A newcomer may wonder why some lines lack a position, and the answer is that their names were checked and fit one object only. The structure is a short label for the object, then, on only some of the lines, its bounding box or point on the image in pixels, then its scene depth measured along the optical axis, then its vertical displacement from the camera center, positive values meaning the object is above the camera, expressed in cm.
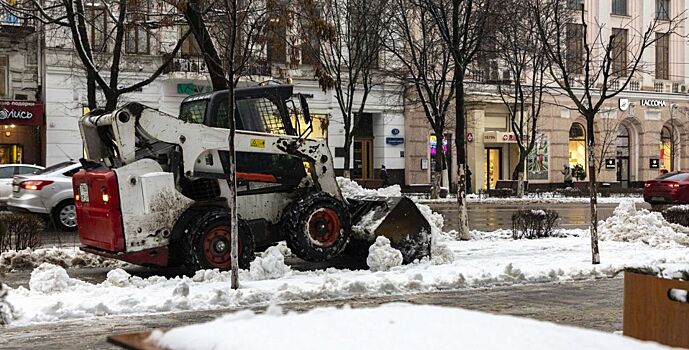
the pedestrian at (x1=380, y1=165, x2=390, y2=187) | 4038 -21
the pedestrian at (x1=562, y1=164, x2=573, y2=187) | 4450 -20
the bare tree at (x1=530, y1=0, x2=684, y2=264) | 1389 +436
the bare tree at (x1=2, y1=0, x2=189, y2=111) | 1759 +299
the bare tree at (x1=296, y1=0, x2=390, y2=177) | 3111 +481
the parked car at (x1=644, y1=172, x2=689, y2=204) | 2933 -65
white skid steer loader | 1164 -27
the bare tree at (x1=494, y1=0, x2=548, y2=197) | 2424 +411
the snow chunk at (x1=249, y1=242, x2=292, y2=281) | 1148 -124
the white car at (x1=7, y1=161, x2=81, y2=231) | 1986 -55
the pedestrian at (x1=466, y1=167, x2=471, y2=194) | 4398 -47
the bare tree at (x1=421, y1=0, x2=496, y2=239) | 1795 +235
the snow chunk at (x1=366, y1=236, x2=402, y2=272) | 1235 -119
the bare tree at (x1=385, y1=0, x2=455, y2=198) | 3109 +438
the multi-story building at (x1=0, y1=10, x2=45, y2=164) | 3328 +329
